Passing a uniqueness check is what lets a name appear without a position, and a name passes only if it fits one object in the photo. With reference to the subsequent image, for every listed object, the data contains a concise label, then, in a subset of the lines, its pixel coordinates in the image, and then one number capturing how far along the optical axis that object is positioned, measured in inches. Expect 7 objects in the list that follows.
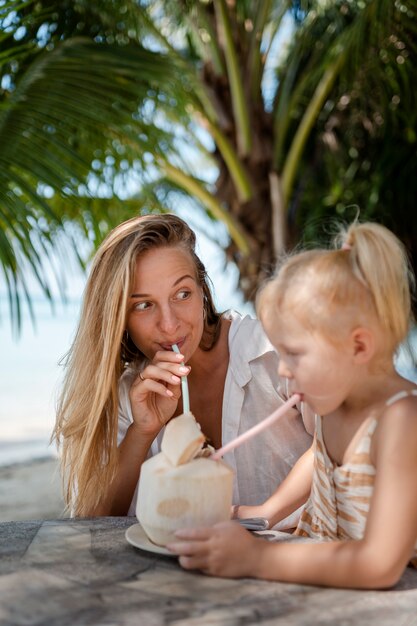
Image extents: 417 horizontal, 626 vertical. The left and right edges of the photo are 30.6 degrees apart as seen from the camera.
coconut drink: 41.8
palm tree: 107.1
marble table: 35.6
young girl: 39.7
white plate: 43.3
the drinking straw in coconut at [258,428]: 43.8
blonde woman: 64.9
